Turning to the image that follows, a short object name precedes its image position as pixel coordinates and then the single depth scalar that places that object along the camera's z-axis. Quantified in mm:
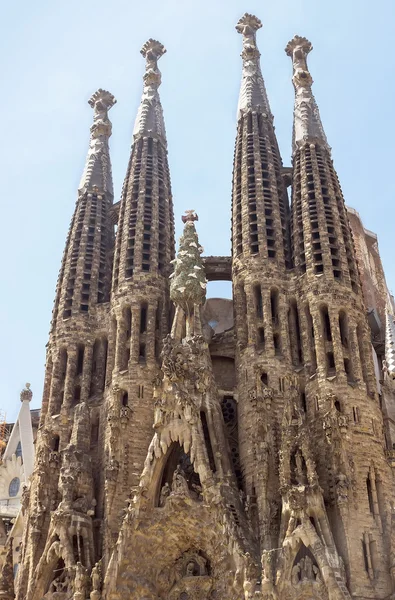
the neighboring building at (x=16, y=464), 35469
